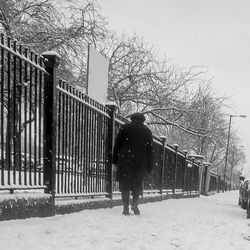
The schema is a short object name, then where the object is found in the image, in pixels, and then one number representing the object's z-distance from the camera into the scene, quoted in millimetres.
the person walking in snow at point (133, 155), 6789
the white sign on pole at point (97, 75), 7957
